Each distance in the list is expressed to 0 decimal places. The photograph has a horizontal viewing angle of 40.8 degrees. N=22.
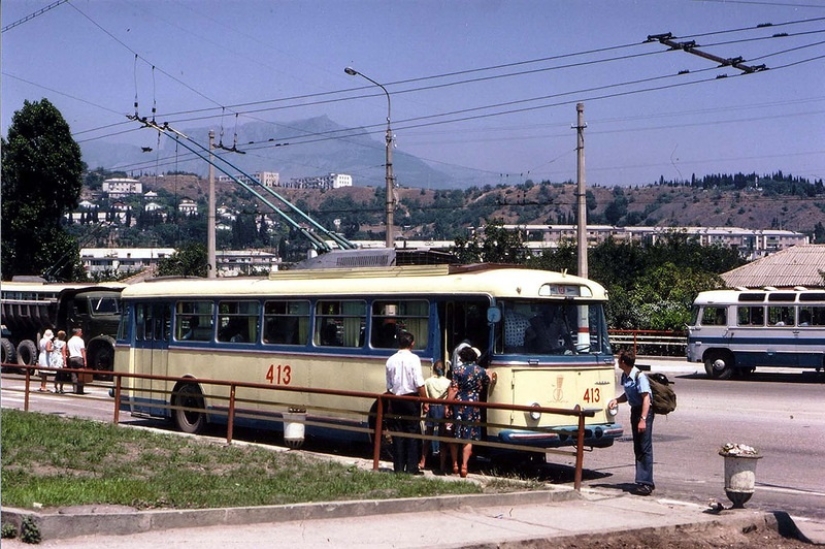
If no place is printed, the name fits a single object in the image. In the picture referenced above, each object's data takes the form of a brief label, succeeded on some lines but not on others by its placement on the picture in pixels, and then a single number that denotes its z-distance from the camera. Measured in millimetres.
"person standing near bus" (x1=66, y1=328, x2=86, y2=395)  26859
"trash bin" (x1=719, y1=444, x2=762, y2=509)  11312
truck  32906
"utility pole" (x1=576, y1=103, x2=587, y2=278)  33156
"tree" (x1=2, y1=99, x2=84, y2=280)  49906
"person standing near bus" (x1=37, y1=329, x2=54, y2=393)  28609
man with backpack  12609
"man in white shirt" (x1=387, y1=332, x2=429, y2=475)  13430
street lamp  31469
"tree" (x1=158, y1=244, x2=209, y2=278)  67750
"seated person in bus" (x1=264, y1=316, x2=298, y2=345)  17172
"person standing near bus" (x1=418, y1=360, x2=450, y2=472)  13961
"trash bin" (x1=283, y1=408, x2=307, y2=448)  16000
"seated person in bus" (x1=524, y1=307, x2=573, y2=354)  14336
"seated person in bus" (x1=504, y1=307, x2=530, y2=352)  14125
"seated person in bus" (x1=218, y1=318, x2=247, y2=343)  18062
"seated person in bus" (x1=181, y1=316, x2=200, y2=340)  18953
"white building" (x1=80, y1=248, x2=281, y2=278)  152375
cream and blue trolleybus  14156
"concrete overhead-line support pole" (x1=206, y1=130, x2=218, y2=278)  37094
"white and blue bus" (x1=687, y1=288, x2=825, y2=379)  30609
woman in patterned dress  13656
